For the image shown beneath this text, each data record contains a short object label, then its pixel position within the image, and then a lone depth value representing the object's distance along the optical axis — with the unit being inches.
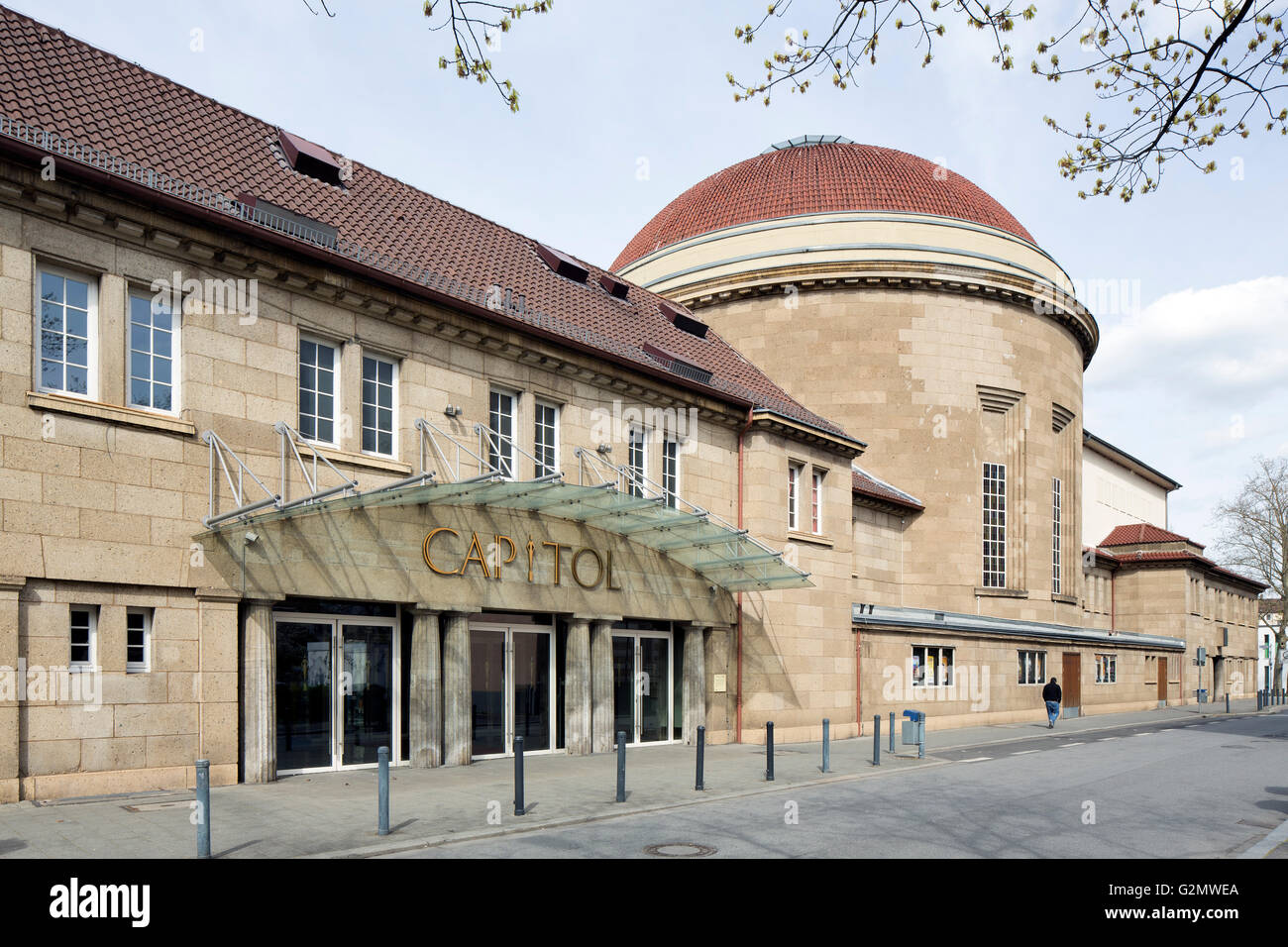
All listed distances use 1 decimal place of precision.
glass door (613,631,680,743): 871.7
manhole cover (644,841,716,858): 409.7
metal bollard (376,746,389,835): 442.3
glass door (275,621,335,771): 618.5
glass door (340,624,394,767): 658.2
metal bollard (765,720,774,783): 661.9
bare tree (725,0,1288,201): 299.3
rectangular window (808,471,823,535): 1063.6
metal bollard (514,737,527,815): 506.9
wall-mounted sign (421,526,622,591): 701.3
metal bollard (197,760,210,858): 383.6
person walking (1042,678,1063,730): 1318.9
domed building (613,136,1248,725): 1494.8
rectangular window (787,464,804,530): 1035.9
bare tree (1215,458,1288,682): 2605.8
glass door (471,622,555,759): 746.2
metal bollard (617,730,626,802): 555.9
